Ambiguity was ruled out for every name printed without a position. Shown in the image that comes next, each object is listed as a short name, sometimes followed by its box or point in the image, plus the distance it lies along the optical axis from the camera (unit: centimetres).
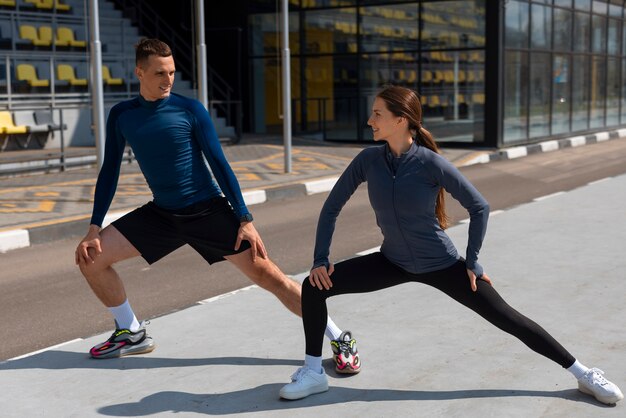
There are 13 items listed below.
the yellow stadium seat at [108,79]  2020
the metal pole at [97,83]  1166
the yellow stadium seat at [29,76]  1875
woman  409
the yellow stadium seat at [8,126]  1611
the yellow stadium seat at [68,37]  2141
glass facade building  2070
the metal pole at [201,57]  1370
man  471
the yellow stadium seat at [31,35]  2061
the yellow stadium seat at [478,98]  2081
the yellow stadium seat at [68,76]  1984
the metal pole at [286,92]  1515
